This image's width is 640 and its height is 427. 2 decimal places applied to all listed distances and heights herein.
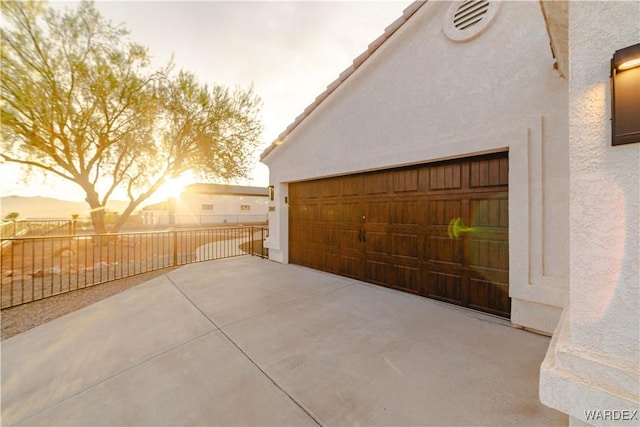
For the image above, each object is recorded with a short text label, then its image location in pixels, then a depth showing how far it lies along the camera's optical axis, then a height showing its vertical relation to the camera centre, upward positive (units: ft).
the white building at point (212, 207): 79.39 +2.64
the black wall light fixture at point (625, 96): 4.06 +2.13
